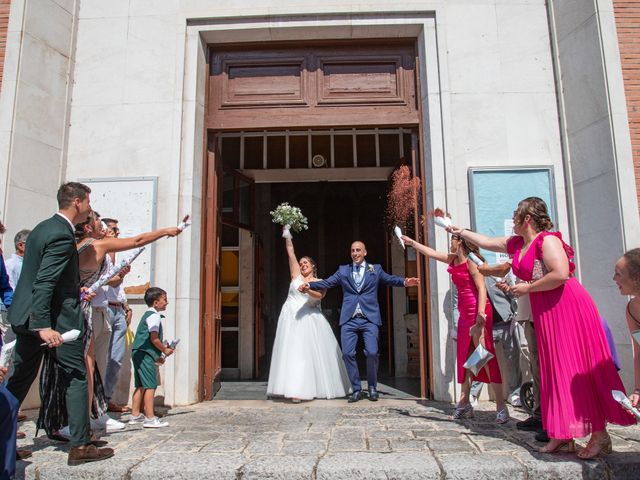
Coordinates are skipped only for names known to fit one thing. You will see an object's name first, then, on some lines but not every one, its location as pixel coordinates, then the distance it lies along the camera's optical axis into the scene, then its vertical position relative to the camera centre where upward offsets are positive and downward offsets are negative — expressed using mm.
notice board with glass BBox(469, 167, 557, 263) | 5660 +1362
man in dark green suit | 3342 -1
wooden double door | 6238 +2638
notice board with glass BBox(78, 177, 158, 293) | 5805 +1313
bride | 5973 -502
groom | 6023 +100
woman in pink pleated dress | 3254 -257
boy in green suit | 4559 -442
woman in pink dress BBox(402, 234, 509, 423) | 4562 -113
